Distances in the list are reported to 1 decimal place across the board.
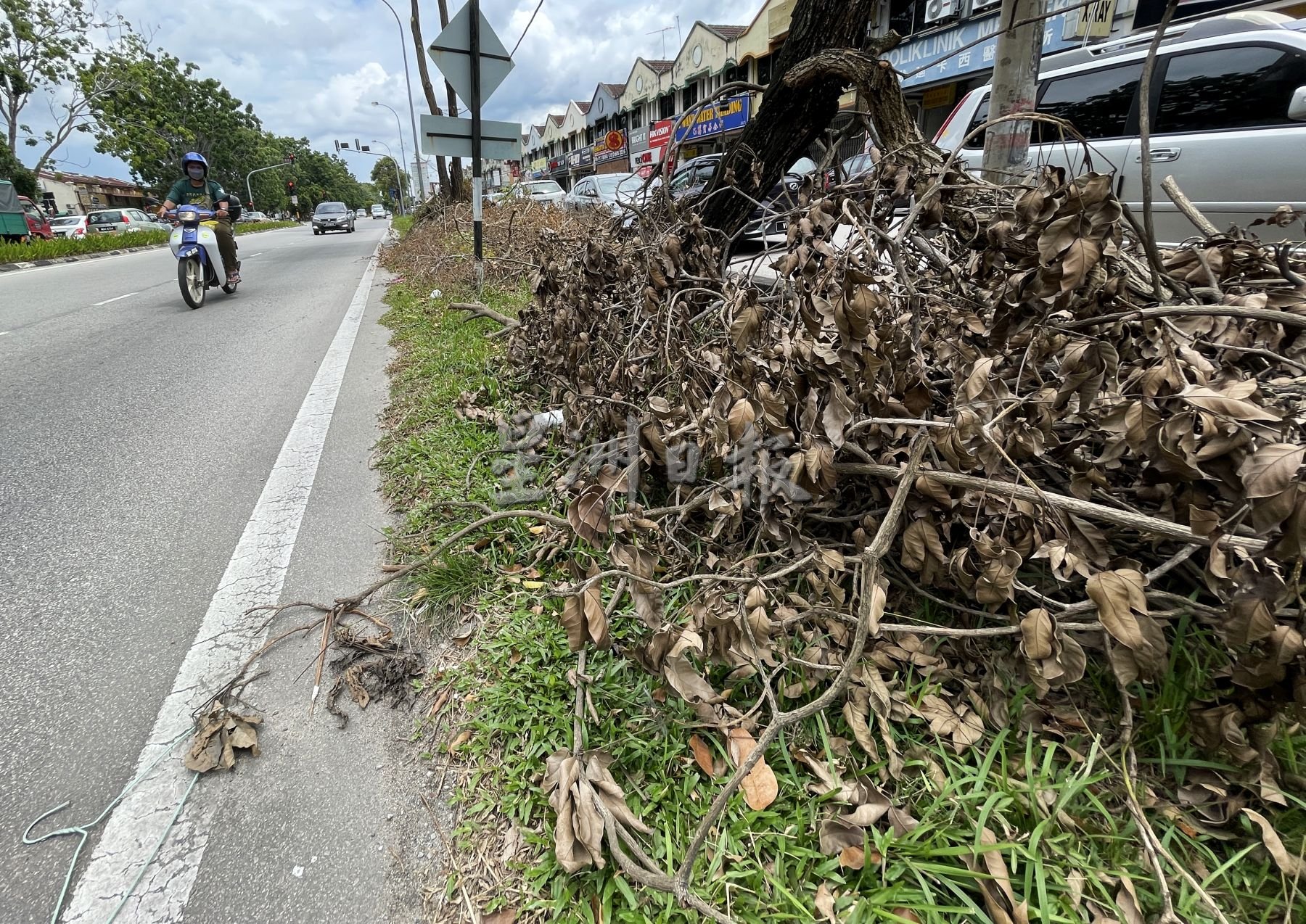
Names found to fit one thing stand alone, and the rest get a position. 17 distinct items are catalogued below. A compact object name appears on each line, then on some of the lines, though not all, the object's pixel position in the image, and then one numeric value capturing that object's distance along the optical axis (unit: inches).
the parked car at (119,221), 1226.6
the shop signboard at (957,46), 506.3
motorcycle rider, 320.5
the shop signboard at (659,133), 1080.0
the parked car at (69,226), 1061.1
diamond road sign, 269.4
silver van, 183.3
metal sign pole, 270.2
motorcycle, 315.9
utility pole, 117.6
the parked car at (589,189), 473.7
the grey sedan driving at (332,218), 1230.3
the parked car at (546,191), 647.8
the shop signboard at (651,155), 1008.9
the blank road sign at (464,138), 293.4
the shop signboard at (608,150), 1157.4
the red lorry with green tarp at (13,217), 724.0
